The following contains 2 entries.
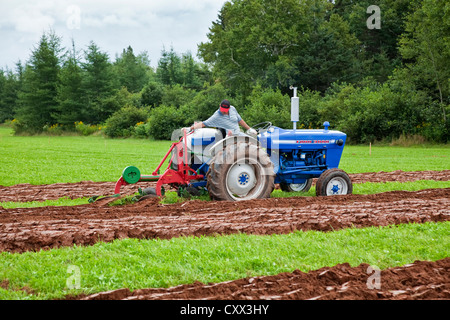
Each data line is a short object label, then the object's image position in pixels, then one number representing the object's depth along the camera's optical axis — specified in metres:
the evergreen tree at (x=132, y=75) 60.94
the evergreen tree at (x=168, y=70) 57.59
